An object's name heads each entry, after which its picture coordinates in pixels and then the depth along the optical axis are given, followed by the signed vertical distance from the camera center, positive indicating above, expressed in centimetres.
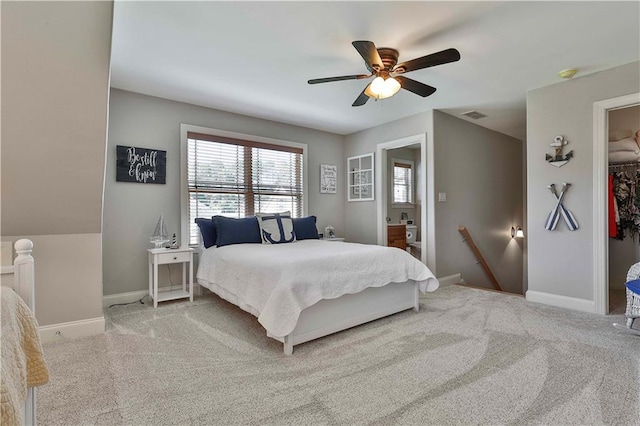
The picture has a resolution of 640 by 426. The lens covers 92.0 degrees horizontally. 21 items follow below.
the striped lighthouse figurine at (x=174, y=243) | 369 -33
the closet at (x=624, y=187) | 394 +37
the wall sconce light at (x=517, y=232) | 585 -31
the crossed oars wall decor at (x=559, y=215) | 323 +1
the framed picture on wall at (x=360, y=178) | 511 +65
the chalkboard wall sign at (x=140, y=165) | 346 +59
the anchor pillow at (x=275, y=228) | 378 -16
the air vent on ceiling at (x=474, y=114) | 434 +147
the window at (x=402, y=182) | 611 +69
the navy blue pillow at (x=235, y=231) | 361 -18
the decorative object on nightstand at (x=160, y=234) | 354 -22
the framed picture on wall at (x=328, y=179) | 527 +64
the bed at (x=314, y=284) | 226 -58
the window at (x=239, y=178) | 400 +54
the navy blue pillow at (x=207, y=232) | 369 -20
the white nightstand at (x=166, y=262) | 333 -55
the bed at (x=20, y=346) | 84 -44
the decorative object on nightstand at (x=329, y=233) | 504 -28
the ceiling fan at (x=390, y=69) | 217 +113
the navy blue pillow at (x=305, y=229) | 412 -18
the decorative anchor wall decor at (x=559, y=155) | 327 +66
